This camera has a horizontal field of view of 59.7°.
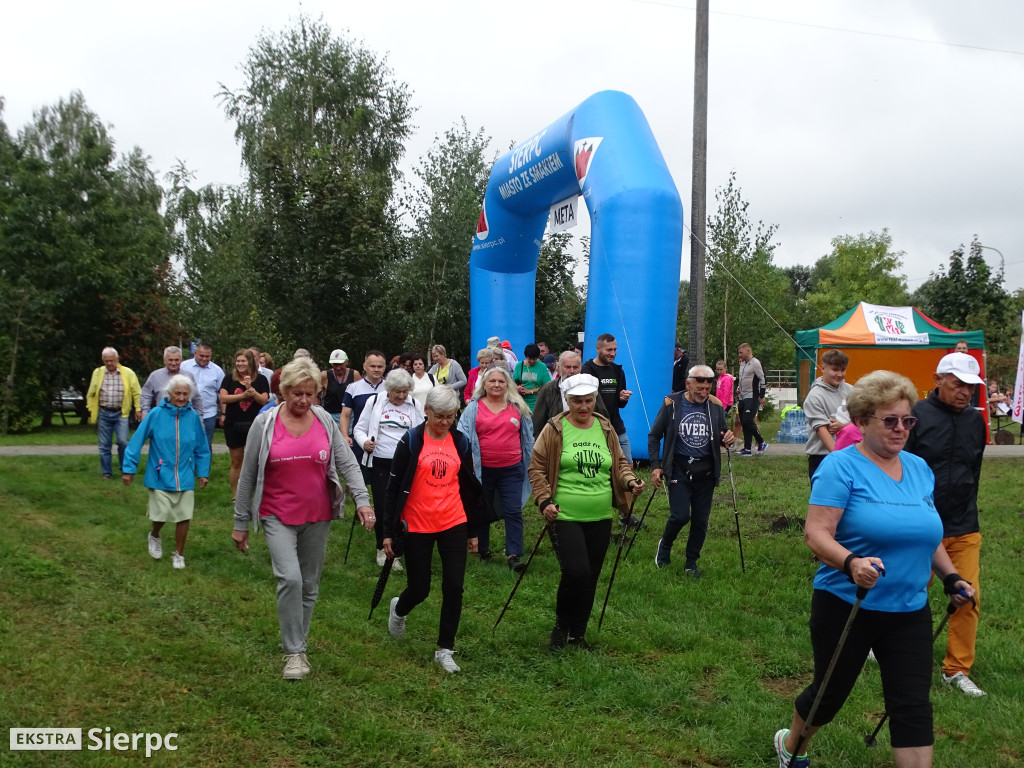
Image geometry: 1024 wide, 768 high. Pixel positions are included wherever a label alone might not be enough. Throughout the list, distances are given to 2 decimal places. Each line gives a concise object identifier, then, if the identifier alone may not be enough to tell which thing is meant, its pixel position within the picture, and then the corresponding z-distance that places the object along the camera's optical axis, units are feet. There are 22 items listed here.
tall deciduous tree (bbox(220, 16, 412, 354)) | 75.82
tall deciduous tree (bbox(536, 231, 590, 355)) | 87.45
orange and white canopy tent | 56.90
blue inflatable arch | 38.65
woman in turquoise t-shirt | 11.38
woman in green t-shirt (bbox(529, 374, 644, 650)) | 18.94
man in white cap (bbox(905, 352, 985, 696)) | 16.65
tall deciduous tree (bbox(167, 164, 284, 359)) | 69.77
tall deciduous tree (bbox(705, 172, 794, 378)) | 78.12
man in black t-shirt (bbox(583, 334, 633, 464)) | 29.55
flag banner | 49.47
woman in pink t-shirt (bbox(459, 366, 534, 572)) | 25.07
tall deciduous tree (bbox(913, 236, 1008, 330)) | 92.99
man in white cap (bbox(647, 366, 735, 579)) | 24.91
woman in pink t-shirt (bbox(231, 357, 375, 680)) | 17.03
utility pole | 44.96
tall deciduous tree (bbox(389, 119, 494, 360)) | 80.23
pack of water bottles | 57.11
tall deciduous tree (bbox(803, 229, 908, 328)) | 155.74
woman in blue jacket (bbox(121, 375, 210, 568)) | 25.41
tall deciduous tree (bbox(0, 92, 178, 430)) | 72.95
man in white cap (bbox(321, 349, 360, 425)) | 33.81
